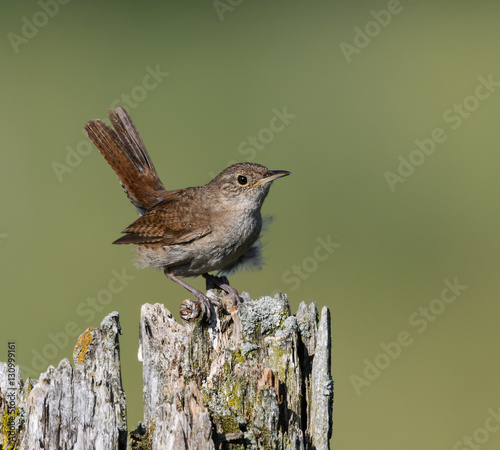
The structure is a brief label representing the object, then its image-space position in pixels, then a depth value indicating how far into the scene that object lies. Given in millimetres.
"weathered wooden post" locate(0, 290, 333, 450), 5887
